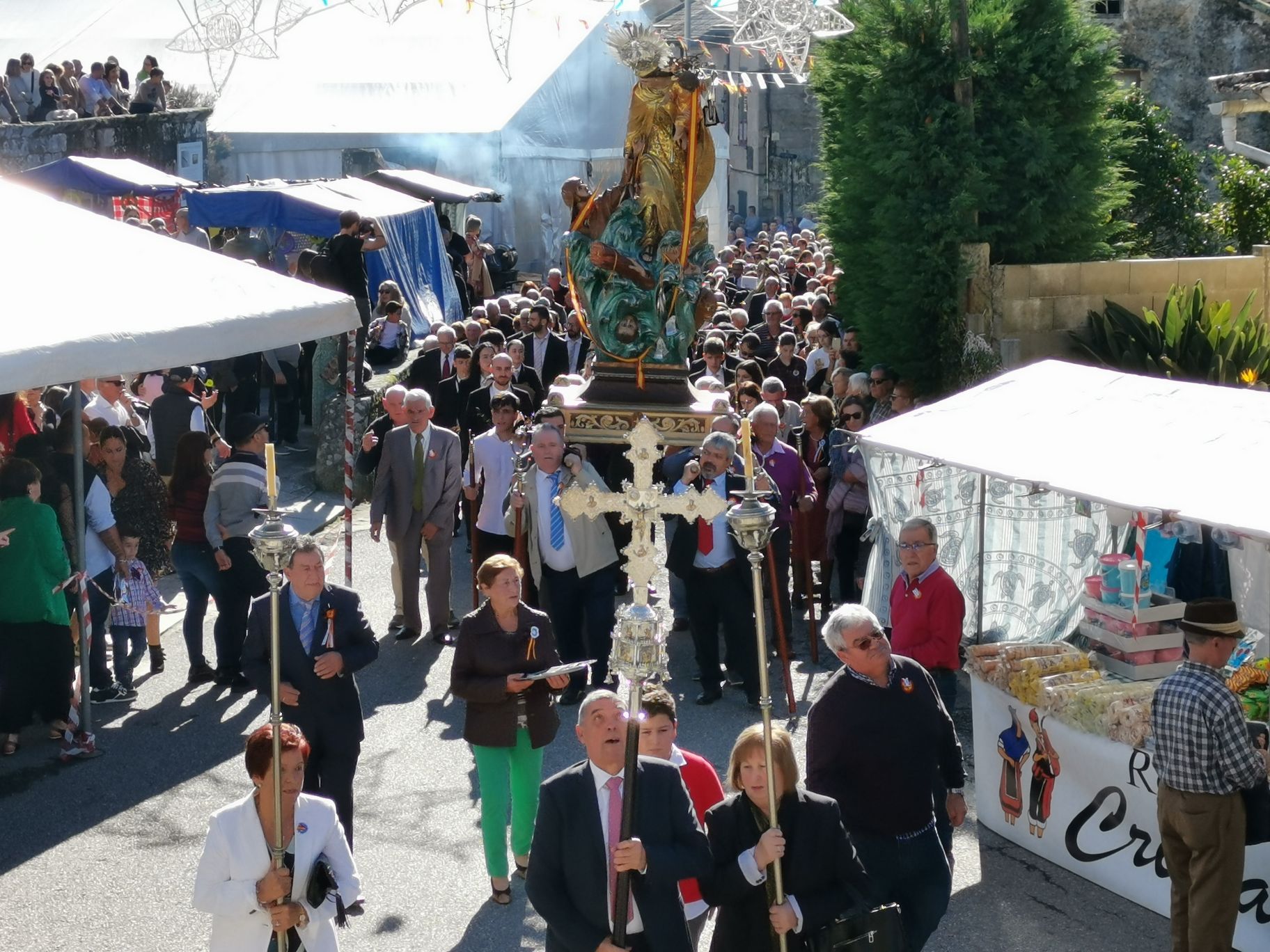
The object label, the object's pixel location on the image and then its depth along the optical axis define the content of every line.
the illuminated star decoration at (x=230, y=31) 25.59
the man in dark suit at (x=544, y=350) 14.69
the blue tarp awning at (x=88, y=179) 19.14
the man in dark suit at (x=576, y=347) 15.05
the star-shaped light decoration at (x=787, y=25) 17.37
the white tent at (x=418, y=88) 27.02
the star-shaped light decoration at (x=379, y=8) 25.95
